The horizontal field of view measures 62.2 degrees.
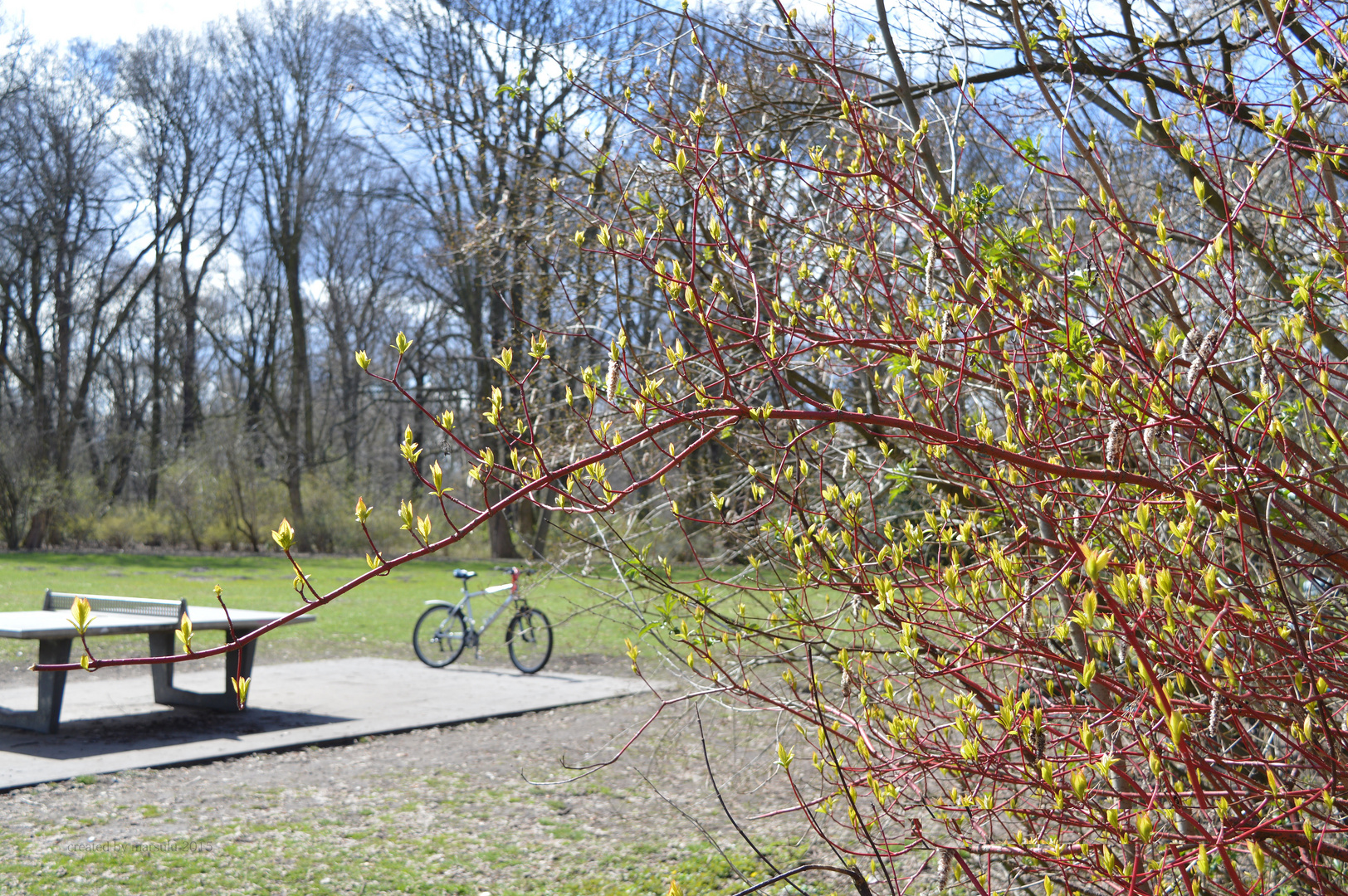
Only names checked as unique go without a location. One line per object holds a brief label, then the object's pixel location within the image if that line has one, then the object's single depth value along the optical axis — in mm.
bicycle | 11016
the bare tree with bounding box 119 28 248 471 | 28438
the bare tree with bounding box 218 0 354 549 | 28156
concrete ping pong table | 7012
